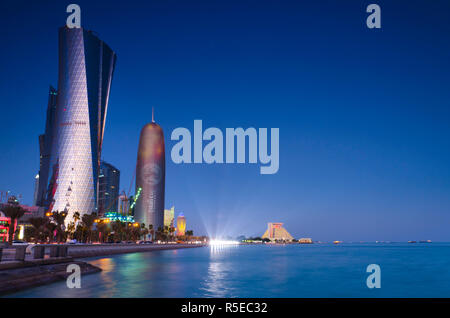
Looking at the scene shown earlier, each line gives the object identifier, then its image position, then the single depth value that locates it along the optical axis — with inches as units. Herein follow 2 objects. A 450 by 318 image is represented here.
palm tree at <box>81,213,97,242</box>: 5680.1
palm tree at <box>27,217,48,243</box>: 4335.6
